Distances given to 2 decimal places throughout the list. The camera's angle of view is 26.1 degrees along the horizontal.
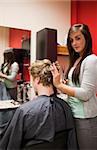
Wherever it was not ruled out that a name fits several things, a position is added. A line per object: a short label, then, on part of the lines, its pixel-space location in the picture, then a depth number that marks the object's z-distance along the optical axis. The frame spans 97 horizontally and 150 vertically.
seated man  1.24
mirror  2.22
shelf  2.47
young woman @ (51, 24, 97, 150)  1.25
